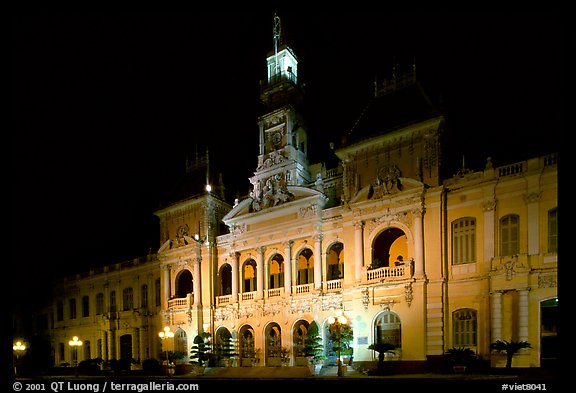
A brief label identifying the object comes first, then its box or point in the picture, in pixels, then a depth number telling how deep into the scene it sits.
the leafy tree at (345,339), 24.09
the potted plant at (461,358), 20.16
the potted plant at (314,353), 24.34
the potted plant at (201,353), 29.55
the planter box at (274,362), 29.24
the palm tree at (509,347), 19.02
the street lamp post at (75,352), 42.84
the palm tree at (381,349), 21.91
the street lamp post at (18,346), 38.09
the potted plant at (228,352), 29.92
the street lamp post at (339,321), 21.02
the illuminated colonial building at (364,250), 21.47
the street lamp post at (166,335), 30.89
